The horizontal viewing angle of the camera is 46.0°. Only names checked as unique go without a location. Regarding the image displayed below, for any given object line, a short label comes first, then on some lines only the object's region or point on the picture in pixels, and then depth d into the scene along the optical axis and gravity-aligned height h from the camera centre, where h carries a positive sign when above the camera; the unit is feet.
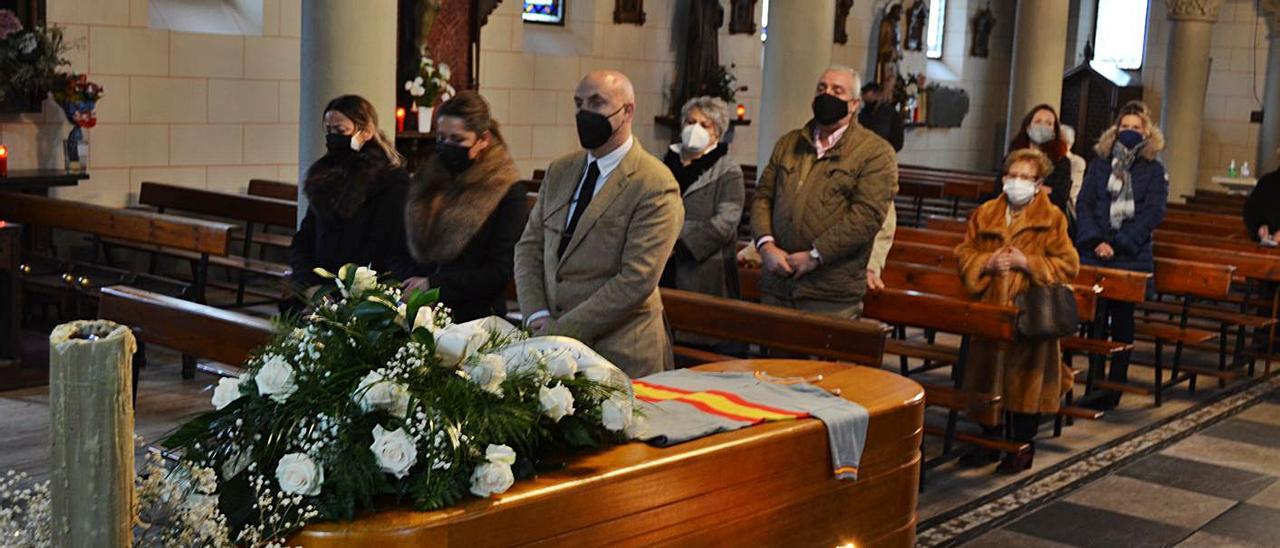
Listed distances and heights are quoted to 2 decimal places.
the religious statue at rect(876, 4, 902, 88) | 60.18 +2.80
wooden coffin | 8.24 -2.41
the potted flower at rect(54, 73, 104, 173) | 30.51 -0.77
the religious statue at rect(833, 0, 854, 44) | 58.23 +3.72
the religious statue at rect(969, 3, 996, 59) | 68.90 +4.10
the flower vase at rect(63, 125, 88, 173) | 31.17 -1.62
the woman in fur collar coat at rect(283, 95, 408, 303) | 17.17 -1.21
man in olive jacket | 18.65 -1.16
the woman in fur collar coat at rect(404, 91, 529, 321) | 16.08 -1.26
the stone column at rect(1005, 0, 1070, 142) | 48.21 +2.09
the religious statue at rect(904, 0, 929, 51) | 63.52 +3.91
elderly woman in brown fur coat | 19.95 -1.95
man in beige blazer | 13.48 -1.25
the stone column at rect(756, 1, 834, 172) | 34.22 +1.17
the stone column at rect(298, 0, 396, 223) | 24.41 +0.45
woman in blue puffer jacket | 25.49 -1.29
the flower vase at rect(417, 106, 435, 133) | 39.68 -0.79
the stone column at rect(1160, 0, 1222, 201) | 57.67 +1.90
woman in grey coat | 19.81 -1.27
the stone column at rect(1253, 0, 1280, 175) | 63.67 +1.74
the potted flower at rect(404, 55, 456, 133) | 39.19 +0.08
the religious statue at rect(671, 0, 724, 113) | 50.55 +1.74
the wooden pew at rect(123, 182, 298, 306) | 29.03 -2.61
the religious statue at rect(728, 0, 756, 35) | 51.96 +3.16
